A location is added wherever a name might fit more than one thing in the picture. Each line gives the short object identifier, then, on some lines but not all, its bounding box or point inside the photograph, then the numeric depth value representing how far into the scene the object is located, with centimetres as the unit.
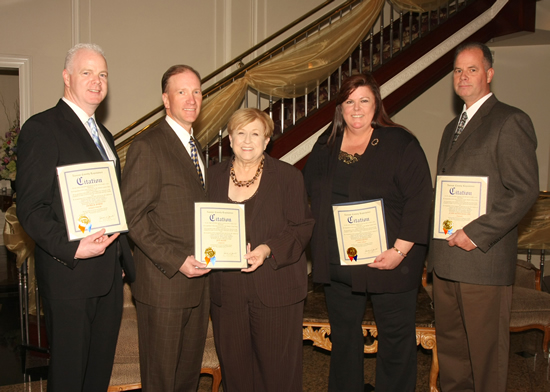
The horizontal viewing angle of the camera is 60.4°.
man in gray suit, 238
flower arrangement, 508
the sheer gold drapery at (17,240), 370
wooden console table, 322
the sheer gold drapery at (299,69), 436
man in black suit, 198
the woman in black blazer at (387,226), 250
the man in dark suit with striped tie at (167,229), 216
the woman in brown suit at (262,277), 234
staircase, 473
